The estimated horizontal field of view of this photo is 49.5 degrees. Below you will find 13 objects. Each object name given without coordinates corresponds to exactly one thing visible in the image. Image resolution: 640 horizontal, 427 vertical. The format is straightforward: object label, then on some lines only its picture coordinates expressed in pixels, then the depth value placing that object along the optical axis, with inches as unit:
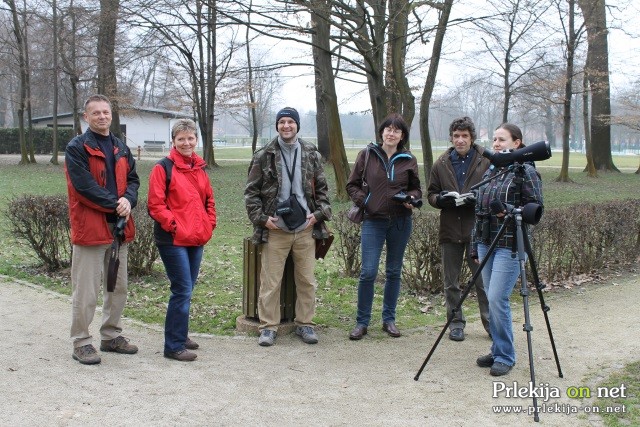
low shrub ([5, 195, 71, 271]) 337.1
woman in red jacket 209.6
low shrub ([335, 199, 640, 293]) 304.7
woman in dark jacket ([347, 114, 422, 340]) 233.5
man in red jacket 201.0
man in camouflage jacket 227.1
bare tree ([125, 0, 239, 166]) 1190.9
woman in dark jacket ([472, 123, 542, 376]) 193.3
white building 2293.3
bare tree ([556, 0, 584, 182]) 1031.0
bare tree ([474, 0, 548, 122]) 1049.7
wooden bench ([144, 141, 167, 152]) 2242.9
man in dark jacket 231.0
